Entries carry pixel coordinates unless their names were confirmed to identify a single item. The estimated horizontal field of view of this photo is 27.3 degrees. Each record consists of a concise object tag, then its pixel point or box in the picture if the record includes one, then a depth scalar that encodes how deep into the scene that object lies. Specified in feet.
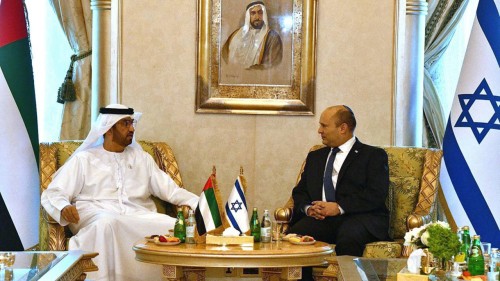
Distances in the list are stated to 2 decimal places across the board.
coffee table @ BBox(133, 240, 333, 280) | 18.25
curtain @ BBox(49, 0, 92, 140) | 29.55
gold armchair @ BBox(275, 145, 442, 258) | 23.07
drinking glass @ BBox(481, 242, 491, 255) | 15.23
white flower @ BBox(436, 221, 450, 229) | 14.92
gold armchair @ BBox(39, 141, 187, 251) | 22.33
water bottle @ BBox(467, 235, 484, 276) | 14.11
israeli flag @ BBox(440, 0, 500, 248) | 23.16
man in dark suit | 21.98
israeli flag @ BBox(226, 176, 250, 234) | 19.61
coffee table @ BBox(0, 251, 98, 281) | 14.49
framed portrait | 25.58
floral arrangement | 14.62
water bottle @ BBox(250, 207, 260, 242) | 19.81
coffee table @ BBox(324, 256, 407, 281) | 15.17
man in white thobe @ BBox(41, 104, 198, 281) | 22.12
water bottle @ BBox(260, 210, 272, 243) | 19.75
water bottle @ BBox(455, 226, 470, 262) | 14.57
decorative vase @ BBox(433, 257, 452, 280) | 14.70
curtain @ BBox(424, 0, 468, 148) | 30.25
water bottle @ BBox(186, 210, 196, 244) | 19.47
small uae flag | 19.52
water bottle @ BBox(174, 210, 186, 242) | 19.58
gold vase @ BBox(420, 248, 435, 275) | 14.65
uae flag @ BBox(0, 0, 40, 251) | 23.65
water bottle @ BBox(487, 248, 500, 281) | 13.35
